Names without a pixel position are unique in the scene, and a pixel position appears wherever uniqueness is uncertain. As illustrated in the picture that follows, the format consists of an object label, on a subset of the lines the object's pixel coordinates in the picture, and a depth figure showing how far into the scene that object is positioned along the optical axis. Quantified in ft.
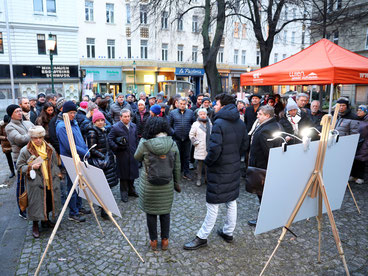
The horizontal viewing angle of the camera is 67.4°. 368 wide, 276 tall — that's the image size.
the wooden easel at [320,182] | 9.50
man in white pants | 11.91
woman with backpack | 11.21
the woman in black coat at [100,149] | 15.08
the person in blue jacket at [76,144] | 14.42
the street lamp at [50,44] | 38.91
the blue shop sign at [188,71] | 101.35
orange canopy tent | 18.67
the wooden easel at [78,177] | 10.60
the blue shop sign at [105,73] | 87.76
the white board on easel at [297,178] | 8.75
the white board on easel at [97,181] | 10.43
